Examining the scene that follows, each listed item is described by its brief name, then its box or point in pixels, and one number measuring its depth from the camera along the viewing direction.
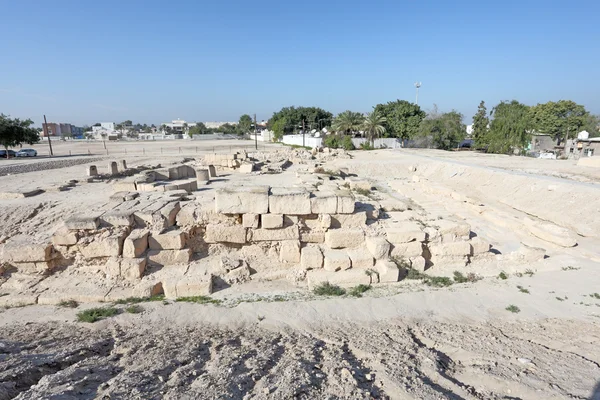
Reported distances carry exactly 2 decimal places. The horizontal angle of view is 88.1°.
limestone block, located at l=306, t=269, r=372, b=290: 6.25
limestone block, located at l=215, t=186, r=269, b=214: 7.05
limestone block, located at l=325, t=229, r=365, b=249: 7.12
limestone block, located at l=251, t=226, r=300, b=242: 7.17
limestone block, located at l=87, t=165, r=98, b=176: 16.80
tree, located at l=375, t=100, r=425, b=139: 40.16
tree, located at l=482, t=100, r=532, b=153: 30.45
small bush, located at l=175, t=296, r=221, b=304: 5.71
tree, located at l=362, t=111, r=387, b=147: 38.53
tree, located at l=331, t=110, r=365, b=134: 40.91
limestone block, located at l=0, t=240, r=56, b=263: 6.36
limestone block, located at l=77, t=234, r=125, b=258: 6.44
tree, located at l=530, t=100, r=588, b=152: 42.06
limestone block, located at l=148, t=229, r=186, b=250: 6.77
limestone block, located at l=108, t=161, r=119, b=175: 17.95
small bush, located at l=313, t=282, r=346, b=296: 5.97
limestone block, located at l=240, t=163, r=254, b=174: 19.95
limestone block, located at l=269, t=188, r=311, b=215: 7.08
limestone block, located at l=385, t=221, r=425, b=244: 7.04
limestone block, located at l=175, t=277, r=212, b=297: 5.86
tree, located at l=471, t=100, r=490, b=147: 35.75
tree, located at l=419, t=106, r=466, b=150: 37.19
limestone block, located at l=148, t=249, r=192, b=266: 6.71
